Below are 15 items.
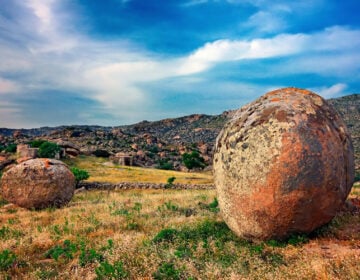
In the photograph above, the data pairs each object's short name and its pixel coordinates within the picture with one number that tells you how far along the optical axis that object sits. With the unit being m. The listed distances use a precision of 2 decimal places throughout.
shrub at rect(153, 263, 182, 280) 5.52
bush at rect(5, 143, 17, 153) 59.75
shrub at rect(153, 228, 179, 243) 7.57
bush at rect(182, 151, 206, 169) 64.06
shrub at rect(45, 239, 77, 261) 6.82
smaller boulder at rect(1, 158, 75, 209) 14.90
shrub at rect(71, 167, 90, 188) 30.27
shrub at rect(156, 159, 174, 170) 67.01
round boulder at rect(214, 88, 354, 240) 6.82
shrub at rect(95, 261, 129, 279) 5.59
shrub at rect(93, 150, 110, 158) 65.78
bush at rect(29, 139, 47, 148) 60.44
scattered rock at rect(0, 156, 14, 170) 40.56
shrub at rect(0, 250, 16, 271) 6.47
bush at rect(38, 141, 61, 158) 50.22
